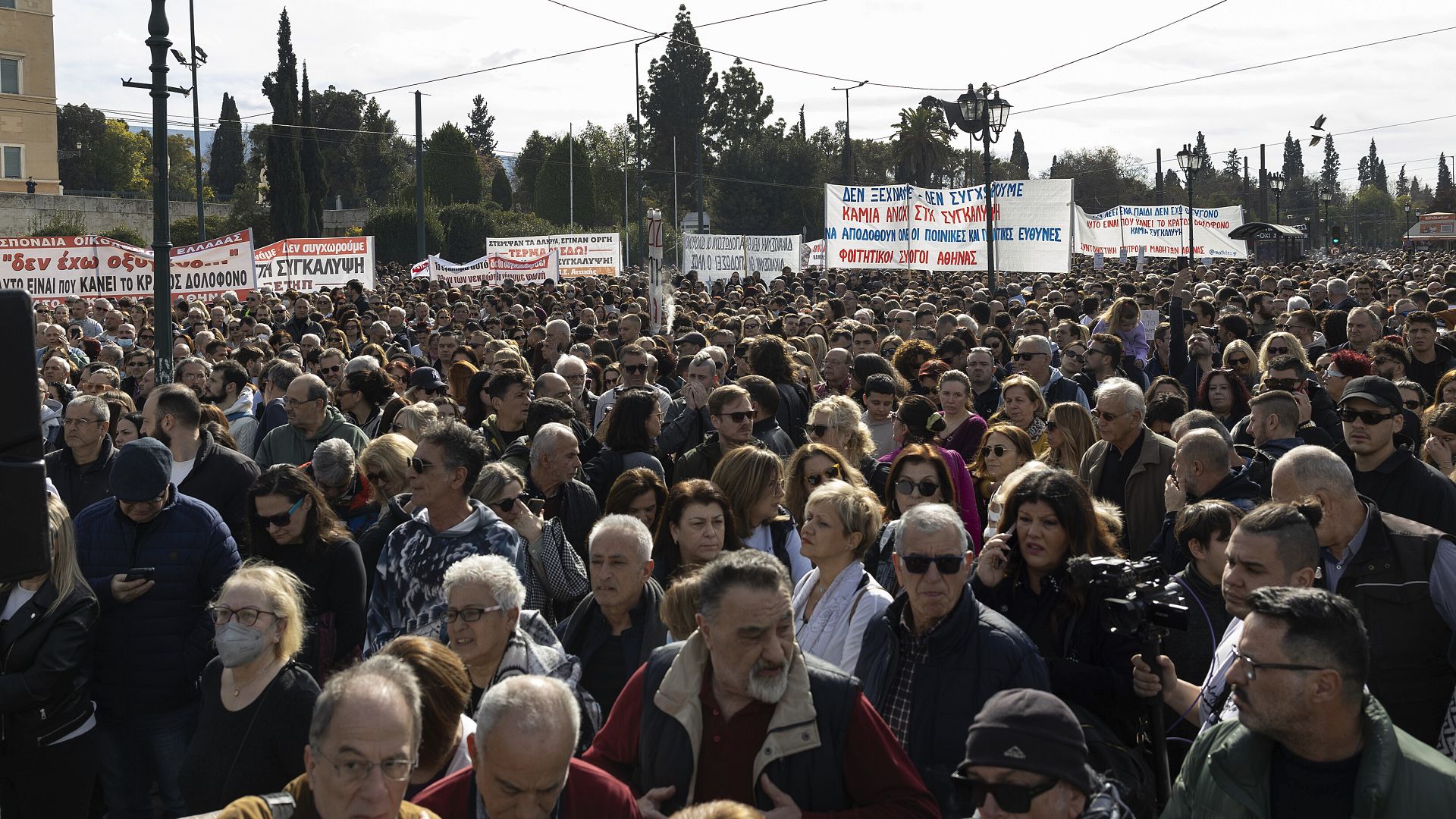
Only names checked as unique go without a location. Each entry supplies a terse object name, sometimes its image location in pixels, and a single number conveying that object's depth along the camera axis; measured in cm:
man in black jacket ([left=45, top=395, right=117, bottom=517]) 727
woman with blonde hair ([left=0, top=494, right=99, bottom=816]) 518
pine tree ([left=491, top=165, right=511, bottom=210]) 10456
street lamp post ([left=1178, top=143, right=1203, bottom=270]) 3081
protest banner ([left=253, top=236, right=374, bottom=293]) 2342
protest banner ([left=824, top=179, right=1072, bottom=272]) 2230
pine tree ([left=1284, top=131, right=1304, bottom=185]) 15650
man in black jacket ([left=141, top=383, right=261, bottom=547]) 692
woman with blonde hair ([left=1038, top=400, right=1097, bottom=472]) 757
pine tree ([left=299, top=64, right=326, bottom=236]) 6556
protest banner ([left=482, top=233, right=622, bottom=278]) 2898
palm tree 7481
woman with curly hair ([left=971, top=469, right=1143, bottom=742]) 440
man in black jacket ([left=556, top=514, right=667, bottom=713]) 479
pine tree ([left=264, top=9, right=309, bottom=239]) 5875
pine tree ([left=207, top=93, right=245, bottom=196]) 9731
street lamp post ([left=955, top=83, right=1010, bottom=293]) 1928
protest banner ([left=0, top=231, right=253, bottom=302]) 1903
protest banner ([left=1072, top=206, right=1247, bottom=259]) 3559
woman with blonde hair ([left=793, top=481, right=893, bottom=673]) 464
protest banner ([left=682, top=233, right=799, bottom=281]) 2558
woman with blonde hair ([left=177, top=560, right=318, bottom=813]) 426
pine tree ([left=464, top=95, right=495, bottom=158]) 13150
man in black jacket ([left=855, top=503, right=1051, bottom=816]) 398
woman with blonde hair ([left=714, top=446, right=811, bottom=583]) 596
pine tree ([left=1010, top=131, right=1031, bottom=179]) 12669
